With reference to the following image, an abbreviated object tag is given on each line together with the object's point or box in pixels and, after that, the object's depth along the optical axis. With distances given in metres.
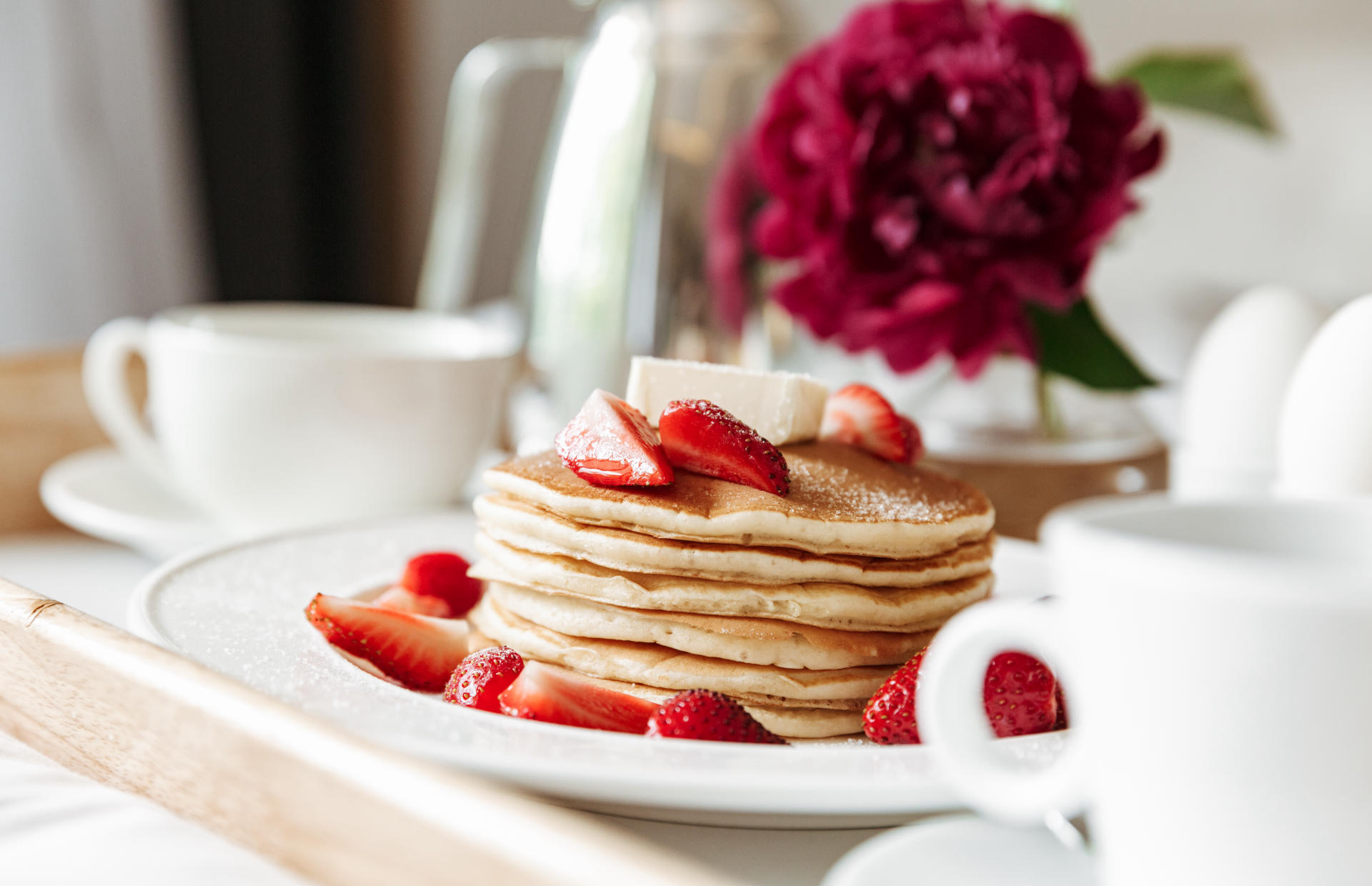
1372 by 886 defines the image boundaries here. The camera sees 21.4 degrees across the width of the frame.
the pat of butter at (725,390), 0.73
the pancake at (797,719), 0.69
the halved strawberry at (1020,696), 0.67
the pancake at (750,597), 0.69
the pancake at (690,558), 0.69
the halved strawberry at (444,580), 0.75
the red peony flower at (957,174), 0.82
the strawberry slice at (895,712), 0.67
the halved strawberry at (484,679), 0.68
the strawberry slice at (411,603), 0.74
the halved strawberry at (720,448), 0.70
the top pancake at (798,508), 0.69
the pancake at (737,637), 0.69
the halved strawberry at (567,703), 0.67
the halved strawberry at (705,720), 0.66
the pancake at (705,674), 0.69
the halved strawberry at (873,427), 0.74
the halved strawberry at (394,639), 0.70
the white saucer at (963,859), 0.60
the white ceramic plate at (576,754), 0.62
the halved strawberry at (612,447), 0.69
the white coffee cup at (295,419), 0.83
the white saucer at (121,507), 0.81
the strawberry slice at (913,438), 0.75
